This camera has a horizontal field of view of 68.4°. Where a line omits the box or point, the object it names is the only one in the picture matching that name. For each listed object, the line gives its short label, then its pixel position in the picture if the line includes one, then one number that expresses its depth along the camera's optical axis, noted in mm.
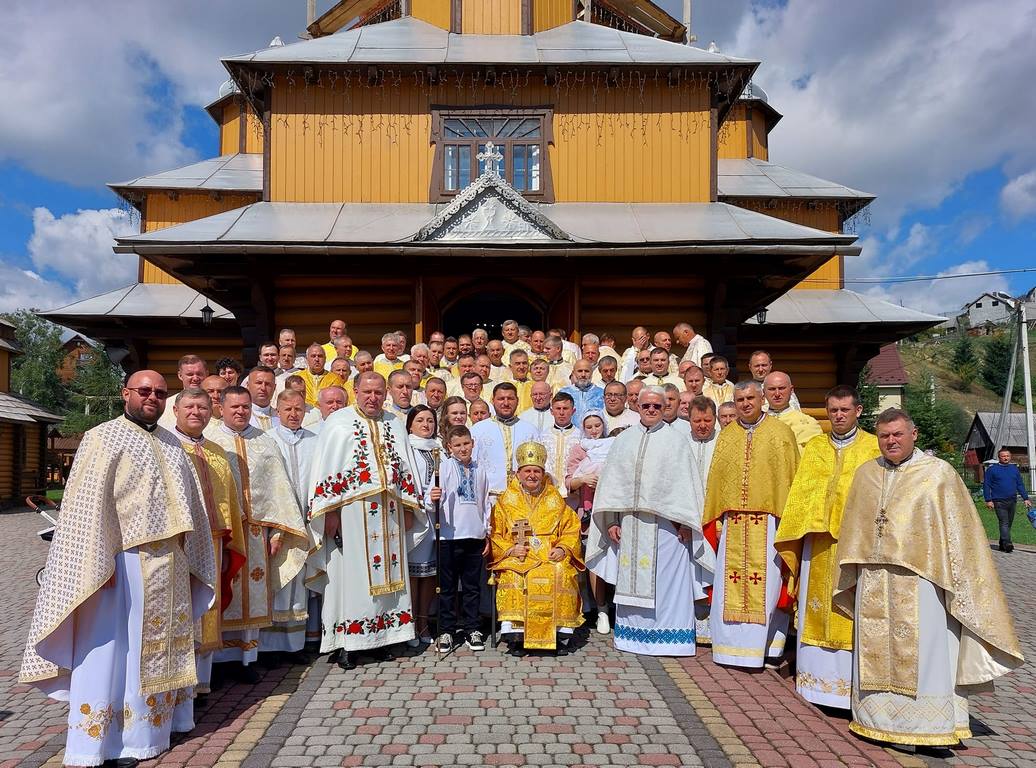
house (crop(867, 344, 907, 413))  46125
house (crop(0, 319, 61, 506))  27859
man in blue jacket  14039
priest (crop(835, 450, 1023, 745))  4422
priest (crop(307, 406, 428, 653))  5715
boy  6184
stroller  4883
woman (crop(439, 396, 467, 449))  6559
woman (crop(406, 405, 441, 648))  6301
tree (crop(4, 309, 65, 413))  51031
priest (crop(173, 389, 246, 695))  4852
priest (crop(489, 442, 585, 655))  5992
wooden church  11500
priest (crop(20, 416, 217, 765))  3996
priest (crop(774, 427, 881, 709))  4957
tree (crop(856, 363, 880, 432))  35444
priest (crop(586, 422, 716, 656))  6109
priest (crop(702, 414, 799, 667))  5762
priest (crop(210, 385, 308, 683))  5504
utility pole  24781
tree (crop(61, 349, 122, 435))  44312
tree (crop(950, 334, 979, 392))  82688
